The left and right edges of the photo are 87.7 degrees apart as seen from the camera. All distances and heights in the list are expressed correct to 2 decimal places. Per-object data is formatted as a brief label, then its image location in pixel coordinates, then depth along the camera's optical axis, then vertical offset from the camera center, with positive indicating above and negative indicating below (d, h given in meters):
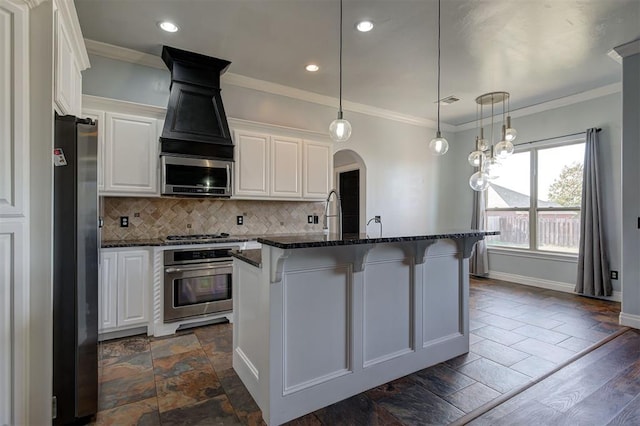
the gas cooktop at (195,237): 3.58 -0.27
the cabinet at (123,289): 3.05 -0.71
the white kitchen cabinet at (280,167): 3.99 +0.59
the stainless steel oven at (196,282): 3.31 -0.71
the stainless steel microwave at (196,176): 3.48 +0.41
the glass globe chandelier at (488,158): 3.74 +0.65
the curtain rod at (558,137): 4.58 +1.16
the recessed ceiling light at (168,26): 3.00 +1.72
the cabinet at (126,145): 3.21 +0.68
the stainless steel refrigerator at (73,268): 1.76 -0.30
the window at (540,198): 4.96 +0.25
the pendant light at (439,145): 2.97 +0.62
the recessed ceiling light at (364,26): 3.00 +1.72
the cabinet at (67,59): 1.99 +1.08
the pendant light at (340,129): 2.61 +0.67
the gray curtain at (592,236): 4.46 -0.31
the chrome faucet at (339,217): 2.41 -0.03
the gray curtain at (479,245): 5.98 -0.56
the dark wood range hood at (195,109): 3.50 +1.14
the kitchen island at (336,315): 1.91 -0.67
